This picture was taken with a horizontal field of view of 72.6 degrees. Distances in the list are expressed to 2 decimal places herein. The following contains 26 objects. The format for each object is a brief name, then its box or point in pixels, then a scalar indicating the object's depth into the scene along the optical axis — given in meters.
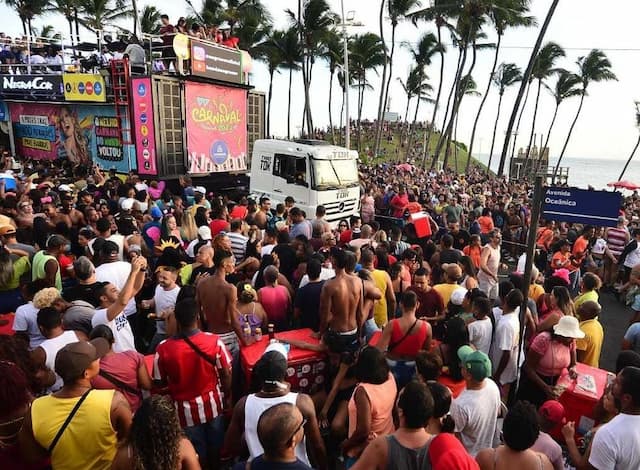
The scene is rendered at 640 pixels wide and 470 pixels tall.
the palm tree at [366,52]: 35.62
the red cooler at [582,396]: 3.59
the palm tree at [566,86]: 40.41
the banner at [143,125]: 12.48
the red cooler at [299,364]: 3.95
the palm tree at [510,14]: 25.80
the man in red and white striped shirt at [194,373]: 3.12
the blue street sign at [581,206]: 3.69
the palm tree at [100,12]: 27.41
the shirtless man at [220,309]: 4.20
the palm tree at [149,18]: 32.66
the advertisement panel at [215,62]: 13.32
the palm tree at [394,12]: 28.73
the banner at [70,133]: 14.02
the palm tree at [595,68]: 38.22
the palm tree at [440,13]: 26.53
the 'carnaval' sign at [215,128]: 13.78
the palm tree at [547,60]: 36.66
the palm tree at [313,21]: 26.23
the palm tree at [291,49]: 30.70
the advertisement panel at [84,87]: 13.28
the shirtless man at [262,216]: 8.30
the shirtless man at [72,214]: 7.15
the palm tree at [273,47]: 31.67
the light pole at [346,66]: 19.48
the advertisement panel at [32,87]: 14.48
